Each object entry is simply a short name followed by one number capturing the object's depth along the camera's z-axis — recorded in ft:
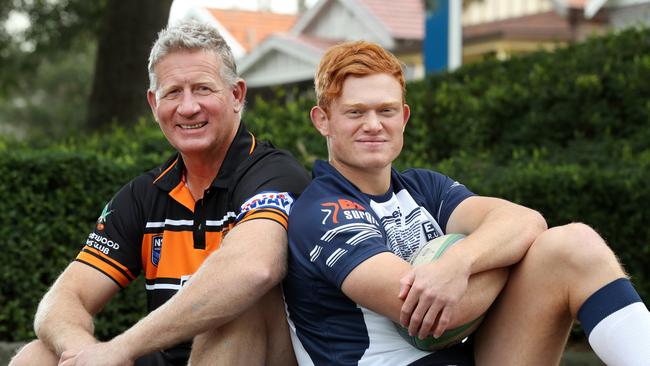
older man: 11.27
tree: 33.76
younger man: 10.01
